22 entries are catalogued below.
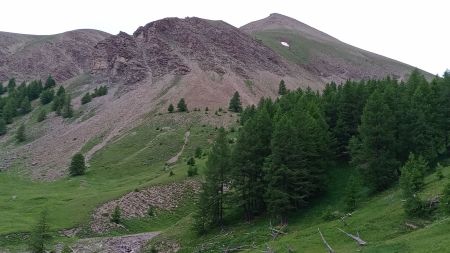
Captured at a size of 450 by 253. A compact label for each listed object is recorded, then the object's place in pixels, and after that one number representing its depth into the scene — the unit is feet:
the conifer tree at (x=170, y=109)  425.28
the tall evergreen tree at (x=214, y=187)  176.86
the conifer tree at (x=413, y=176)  120.67
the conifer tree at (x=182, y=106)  428.56
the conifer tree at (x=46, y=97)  560.20
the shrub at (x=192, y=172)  260.21
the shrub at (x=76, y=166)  308.19
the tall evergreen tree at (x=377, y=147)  160.35
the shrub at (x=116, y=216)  216.54
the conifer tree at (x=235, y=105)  447.01
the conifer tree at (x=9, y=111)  506.89
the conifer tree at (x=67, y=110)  470.39
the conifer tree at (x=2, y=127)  469.98
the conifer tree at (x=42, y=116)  481.01
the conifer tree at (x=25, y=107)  541.75
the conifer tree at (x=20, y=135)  427.33
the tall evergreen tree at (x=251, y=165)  176.45
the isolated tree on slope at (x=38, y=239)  151.87
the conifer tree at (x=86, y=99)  503.20
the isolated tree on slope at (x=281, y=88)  552.25
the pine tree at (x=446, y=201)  107.34
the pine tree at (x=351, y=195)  145.00
